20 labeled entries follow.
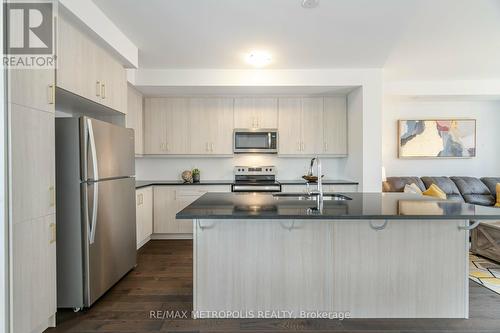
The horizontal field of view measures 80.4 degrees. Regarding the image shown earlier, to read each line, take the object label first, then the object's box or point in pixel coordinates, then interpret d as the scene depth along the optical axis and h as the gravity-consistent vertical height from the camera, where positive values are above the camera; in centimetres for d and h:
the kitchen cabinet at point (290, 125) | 479 +61
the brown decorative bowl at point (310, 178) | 283 -15
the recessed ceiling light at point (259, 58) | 361 +132
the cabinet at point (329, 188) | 439 -38
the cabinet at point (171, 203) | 450 -61
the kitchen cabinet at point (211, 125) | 477 +61
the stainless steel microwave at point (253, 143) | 477 +32
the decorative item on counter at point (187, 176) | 481 -22
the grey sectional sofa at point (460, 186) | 498 -40
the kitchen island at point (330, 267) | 220 -78
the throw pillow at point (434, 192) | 417 -42
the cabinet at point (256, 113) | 479 +81
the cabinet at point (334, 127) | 477 +58
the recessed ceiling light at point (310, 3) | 255 +139
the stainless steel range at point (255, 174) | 492 -19
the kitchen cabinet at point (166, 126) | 474 +60
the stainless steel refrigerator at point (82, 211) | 235 -39
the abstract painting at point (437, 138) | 545 +45
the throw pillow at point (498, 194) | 475 -52
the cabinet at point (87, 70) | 230 +85
